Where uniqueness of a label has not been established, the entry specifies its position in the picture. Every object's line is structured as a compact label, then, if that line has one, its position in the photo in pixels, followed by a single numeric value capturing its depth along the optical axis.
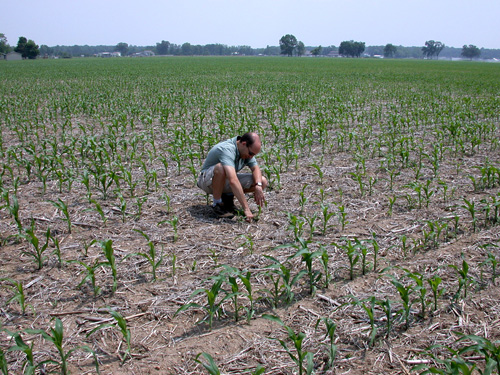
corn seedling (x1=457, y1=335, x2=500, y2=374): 2.45
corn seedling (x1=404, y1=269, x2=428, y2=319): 3.18
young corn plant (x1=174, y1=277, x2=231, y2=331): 3.11
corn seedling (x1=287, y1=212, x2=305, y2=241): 4.49
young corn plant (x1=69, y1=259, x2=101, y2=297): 3.55
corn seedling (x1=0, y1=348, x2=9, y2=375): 2.55
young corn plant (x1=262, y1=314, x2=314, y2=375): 2.57
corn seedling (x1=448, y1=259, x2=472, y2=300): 3.35
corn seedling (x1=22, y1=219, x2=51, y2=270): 3.86
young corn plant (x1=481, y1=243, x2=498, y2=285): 3.64
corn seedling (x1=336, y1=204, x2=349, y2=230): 4.85
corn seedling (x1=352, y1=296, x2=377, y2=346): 2.96
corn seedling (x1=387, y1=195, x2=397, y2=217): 5.31
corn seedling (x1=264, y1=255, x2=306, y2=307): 3.44
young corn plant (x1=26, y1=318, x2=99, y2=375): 2.64
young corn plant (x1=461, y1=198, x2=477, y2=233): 4.70
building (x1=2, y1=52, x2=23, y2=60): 95.75
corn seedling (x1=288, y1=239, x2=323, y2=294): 3.55
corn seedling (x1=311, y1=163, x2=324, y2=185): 6.40
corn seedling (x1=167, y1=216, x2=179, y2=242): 4.67
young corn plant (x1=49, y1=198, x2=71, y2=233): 4.71
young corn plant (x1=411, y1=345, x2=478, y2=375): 2.39
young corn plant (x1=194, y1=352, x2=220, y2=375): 2.45
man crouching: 5.05
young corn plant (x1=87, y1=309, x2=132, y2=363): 2.86
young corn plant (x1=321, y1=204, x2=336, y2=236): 4.66
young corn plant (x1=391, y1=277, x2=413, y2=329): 3.08
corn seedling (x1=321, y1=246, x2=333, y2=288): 3.63
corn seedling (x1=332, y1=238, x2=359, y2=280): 3.72
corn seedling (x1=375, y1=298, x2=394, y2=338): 3.03
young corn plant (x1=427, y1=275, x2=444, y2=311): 3.25
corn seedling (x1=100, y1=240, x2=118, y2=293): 3.57
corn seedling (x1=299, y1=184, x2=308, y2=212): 5.43
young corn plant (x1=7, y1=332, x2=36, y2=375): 2.54
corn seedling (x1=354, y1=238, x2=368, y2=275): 3.79
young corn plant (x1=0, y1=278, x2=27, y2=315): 3.27
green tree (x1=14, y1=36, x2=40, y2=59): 87.94
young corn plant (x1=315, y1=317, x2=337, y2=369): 2.79
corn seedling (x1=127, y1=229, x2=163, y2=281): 3.85
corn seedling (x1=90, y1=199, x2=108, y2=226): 4.82
